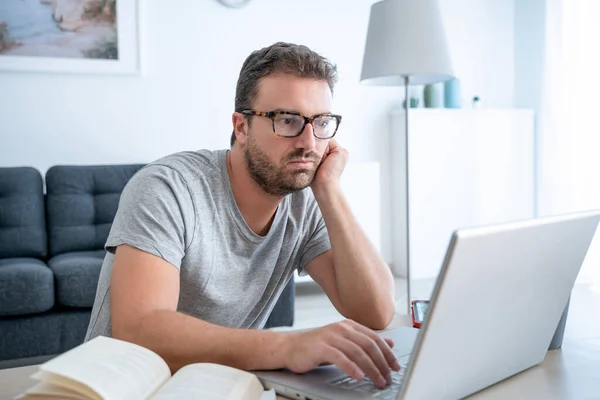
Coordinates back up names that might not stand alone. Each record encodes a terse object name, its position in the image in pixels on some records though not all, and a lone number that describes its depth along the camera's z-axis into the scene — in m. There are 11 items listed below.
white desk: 0.83
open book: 0.69
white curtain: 4.12
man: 1.05
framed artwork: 3.39
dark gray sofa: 2.52
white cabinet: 4.34
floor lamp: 3.10
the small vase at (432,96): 4.38
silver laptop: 0.66
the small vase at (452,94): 4.39
